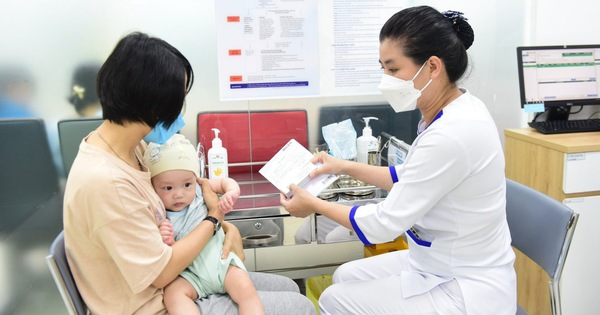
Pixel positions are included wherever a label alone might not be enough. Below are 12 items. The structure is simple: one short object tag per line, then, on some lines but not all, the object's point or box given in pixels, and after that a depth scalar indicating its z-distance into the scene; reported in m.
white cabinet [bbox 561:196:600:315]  1.97
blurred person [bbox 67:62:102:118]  1.97
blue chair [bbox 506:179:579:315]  1.29
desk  1.91
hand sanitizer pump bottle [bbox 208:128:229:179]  1.86
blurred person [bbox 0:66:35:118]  1.93
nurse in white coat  1.20
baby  1.26
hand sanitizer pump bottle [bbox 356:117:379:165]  2.01
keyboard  2.12
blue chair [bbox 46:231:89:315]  1.04
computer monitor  2.21
